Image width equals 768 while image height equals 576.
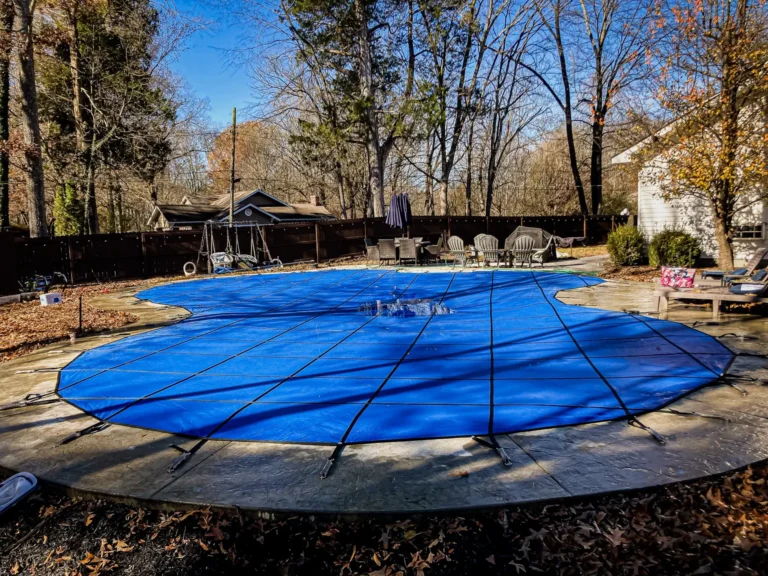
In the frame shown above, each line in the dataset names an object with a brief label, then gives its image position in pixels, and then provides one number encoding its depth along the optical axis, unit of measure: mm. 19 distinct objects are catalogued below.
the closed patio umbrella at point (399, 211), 15969
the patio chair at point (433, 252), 15328
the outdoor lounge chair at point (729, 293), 6133
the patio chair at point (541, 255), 13227
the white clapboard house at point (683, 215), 10938
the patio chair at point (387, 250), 15461
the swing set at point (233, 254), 15641
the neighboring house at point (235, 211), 27573
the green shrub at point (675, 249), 11102
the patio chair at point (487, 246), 13733
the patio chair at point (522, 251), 13289
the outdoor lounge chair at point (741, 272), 7312
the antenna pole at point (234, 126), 19848
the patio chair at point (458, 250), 14180
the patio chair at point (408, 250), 15203
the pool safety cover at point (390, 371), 3596
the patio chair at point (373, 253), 16117
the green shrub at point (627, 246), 12094
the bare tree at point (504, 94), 26547
